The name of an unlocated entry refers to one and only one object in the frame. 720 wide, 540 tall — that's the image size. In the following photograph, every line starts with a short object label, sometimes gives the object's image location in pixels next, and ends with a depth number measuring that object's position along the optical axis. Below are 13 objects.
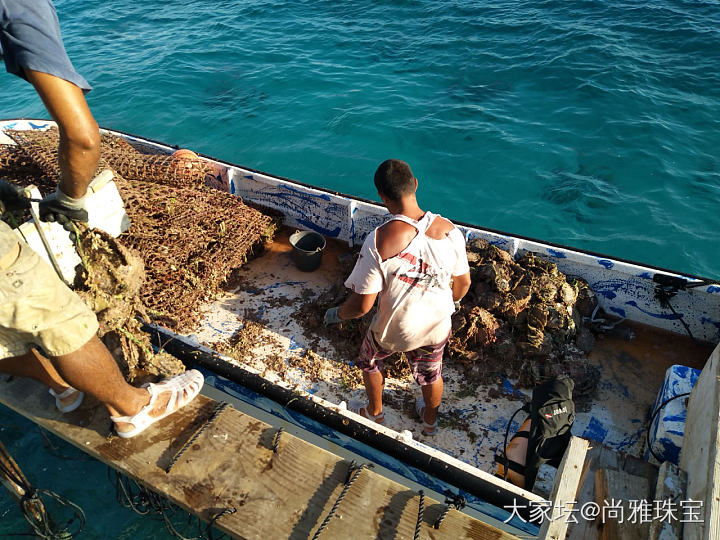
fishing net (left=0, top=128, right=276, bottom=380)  4.70
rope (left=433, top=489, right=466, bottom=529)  2.27
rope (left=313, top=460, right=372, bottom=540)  2.24
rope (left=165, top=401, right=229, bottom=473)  2.55
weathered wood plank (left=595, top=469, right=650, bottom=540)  2.06
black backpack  3.18
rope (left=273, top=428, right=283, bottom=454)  2.60
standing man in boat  2.76
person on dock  2.16
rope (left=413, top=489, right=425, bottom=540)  2.22
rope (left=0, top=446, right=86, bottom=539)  3.25
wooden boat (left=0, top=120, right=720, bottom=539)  2.31
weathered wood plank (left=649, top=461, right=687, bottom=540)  1.88
